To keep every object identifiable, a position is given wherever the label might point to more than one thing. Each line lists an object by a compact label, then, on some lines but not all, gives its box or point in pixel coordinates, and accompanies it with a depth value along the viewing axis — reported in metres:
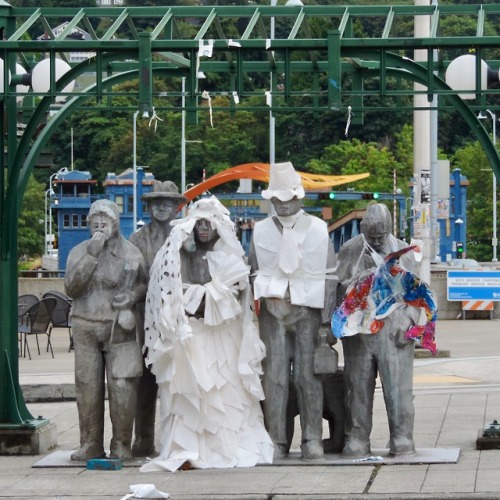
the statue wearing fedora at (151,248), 13.93
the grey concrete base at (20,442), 14.30
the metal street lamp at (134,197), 64.75
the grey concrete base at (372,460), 13.14
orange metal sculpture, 45.16
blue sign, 31.53
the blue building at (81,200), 70.81
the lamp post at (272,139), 42.34
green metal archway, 13.70
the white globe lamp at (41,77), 14.34
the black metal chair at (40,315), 24.00
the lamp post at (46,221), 81.17
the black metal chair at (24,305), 24.58
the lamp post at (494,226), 70.06
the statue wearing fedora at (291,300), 13.40
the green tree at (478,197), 77.38
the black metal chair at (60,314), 24.96
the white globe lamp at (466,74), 14.12
